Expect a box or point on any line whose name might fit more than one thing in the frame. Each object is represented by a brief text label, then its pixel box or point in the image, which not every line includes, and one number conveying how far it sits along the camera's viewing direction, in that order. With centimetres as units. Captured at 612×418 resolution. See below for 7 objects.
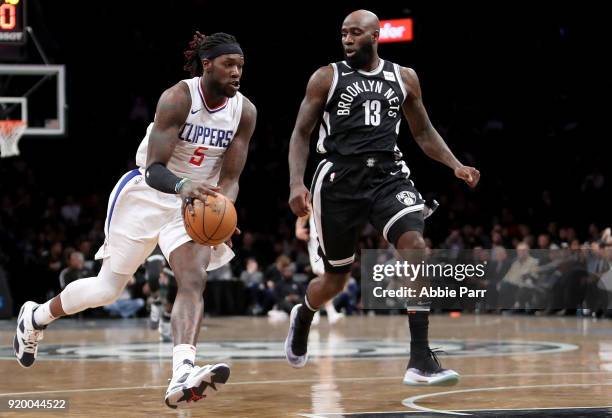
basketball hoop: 1463
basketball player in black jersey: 703
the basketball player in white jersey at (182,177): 634
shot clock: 1374
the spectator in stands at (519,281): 1728
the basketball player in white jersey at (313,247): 1434
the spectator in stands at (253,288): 1962
